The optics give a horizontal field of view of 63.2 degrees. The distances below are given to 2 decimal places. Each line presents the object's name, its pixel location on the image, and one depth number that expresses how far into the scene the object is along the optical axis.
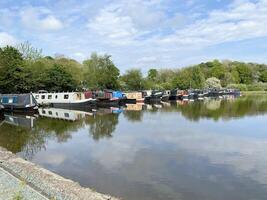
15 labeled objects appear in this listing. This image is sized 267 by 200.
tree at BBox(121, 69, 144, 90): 39.94
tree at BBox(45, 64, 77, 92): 26.85
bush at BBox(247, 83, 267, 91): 60.69
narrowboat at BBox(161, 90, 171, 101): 35.37
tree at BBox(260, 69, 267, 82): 66.49
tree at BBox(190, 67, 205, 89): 51.23
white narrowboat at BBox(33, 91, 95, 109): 23.37
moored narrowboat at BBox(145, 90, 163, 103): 32.35
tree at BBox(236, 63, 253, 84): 65.24
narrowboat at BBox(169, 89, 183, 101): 37.30
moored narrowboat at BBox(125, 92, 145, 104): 30.15
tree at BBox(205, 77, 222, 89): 56.07
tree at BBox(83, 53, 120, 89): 33.65
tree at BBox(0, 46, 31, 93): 22.82
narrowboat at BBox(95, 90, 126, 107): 26.17
